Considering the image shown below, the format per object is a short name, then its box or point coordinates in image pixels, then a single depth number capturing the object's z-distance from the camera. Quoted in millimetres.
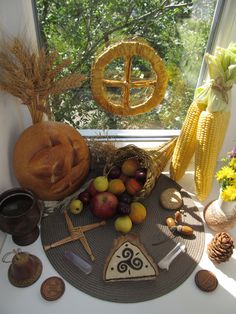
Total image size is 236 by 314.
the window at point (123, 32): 859
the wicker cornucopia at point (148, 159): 857
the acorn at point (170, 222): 831
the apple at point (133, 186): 866
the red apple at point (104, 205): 820
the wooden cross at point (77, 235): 770
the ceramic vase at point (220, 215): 750
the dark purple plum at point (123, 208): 815
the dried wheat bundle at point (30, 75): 681
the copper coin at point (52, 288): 669
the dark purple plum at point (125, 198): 837
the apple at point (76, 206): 843
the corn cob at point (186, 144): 860
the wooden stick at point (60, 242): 772
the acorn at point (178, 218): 847
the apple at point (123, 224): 797
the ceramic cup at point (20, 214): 676
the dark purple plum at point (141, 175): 887
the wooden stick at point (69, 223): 810
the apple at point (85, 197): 871
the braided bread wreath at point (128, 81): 771
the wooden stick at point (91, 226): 815
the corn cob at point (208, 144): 802
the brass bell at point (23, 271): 672
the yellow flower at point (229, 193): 668
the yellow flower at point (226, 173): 662
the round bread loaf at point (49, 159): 786
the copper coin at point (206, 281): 695
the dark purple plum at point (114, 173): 914
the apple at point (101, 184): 865
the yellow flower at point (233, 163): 673
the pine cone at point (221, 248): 724
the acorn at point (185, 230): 808
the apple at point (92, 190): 877
